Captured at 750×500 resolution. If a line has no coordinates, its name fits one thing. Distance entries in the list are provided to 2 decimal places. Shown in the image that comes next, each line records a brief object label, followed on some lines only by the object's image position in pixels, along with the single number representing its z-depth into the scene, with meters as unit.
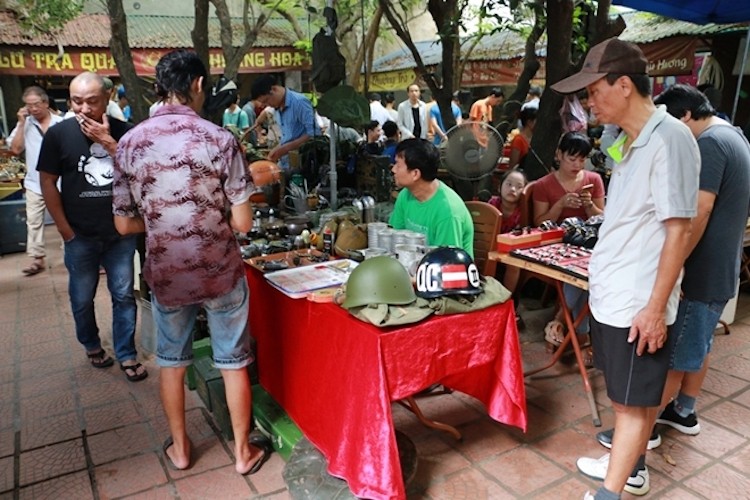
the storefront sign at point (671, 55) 8.17
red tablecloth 2.17
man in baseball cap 1.90
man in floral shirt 2.28
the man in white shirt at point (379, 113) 9.58
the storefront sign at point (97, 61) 11.85
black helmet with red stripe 2.36
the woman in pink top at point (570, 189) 3.89
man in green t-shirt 3.00
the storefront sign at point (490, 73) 10.48
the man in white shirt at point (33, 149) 5.34
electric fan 4.57
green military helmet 2.25
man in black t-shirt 3.15
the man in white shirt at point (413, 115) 9.59
